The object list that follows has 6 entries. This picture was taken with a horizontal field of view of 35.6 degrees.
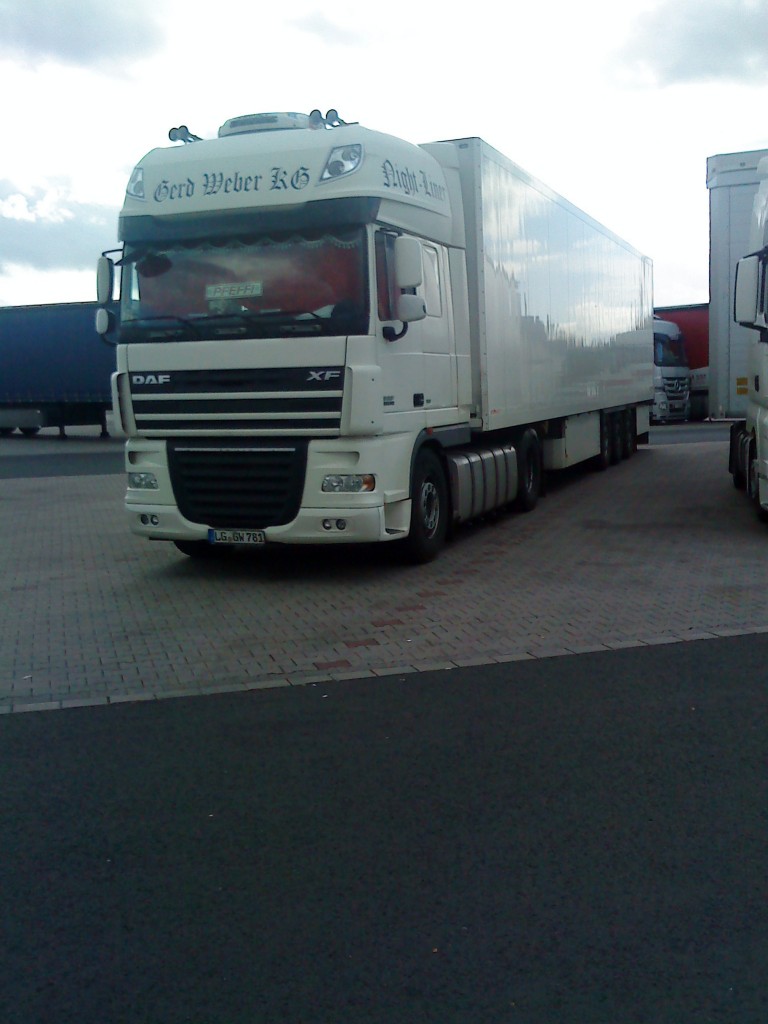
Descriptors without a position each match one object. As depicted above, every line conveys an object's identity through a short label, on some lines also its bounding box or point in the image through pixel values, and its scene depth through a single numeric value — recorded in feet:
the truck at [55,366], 113.19
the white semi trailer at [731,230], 57.21
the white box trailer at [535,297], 40.75
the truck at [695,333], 118.93
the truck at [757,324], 39.65
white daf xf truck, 32.48
